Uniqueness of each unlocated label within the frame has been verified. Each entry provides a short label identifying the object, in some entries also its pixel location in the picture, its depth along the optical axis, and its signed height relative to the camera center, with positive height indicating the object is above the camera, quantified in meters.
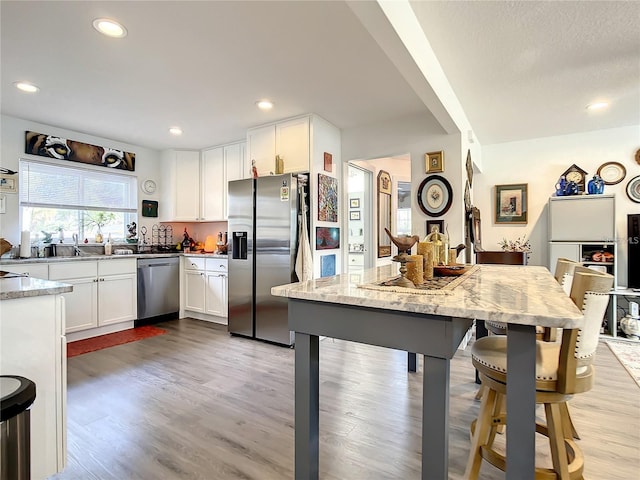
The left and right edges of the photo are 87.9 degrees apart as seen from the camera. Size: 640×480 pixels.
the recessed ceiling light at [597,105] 3.29 +1.31
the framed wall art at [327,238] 3.77 -0.02
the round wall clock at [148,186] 4.88 +0.75
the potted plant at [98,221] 4.32 +0.22
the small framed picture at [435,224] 3.49 +0.13
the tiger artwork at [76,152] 3.77 +1.07
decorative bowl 1.82 -0.19
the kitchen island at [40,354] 1.41 -0.52
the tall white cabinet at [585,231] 3.86 +0.06
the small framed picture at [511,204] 4.54 +0.45
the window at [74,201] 3.82 +0.46
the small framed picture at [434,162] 3.42 +0.78
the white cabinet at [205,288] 4.31 -0.70
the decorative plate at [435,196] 3.42 +0.43
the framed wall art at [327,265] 3.86 -0.34
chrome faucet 4.04 -0.12
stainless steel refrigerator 3.49 -0.16
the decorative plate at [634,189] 3.97 +0.56
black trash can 1.06 -0.64
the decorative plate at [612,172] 4.04 +0.78
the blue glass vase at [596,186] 3.96 +0.60
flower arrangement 4.48 -0.12
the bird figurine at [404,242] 1.53 -0.03
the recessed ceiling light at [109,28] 2.03 +1.32
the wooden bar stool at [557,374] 1.25 -0.55
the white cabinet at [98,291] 3.58 -0.63
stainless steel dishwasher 4.29 -0.69
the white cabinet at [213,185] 4.75 +0.76
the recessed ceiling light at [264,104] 3.23 +1.32
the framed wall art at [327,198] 3.75 +0.45
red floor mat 3.40 -1.15
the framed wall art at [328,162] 3.83 +0.87
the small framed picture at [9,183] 3.53 +0.58
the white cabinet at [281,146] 3.64 +1.05
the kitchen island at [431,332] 1.05 -0.35
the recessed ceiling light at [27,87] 2.85 +1.32
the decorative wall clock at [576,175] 4.14 +0.76
